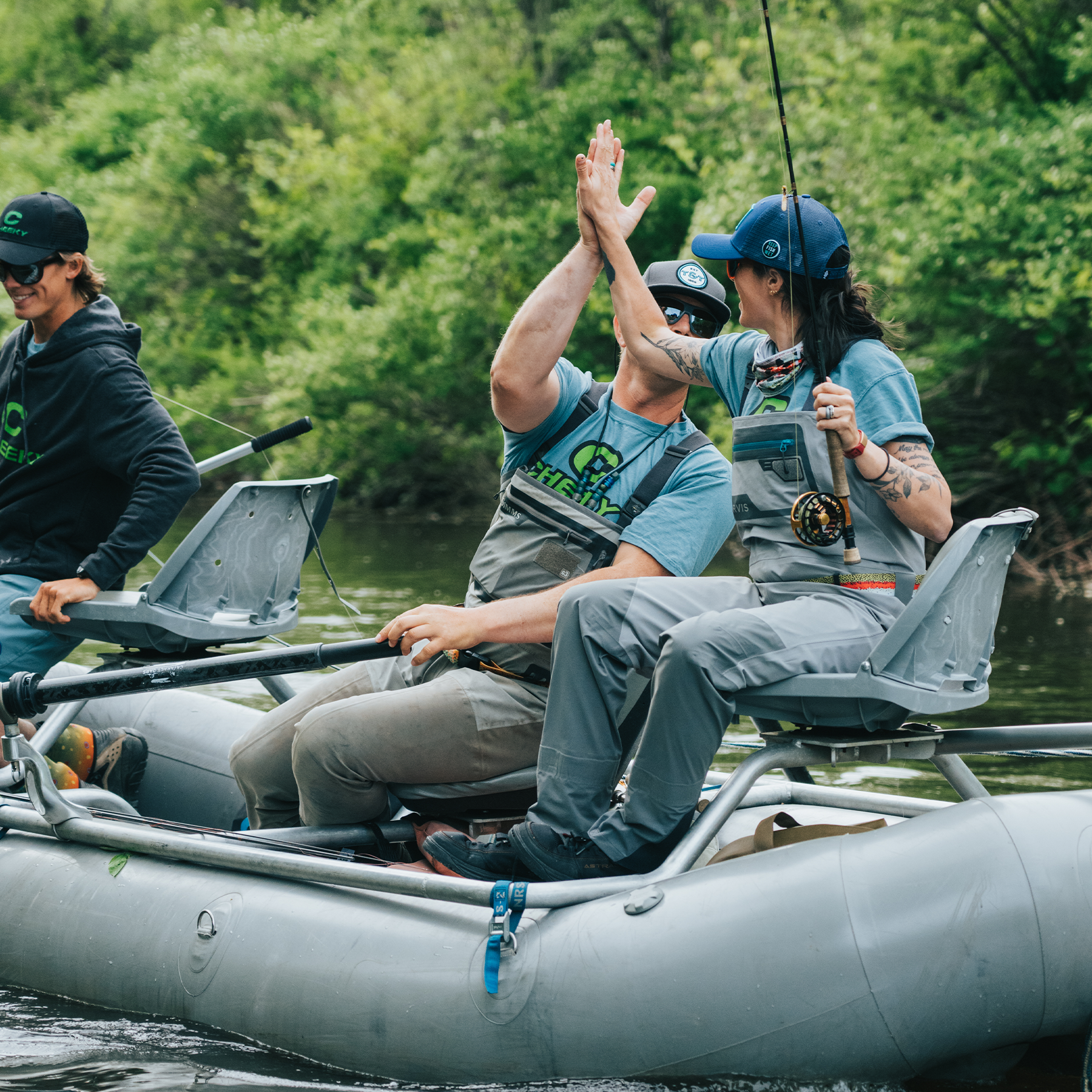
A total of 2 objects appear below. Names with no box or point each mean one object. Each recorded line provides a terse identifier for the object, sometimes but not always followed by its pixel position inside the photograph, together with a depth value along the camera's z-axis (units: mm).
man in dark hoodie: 7785
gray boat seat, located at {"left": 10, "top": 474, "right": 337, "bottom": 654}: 7664
